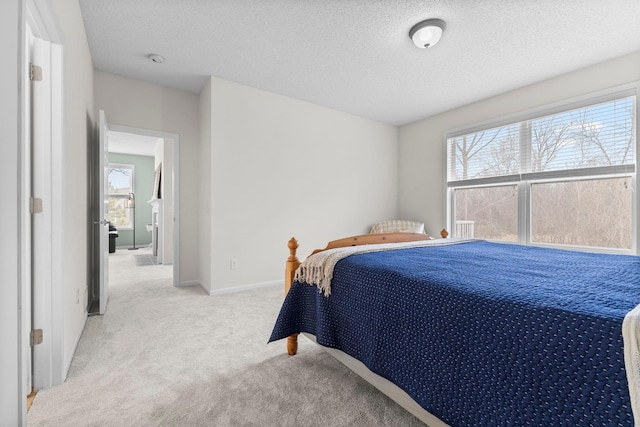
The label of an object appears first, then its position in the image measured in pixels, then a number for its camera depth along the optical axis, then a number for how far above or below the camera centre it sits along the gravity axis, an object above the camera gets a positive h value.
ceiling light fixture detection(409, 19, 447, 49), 2.29 +1.45
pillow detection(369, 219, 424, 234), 4.53 -0.21
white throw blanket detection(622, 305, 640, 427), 0.65 -0.33
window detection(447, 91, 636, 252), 2.87 +0.41
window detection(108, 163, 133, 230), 7.57 +0.52
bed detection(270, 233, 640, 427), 0.74 -0.40
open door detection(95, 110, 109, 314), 2.73 -0.05
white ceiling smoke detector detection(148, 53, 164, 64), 2.91 +1.55
